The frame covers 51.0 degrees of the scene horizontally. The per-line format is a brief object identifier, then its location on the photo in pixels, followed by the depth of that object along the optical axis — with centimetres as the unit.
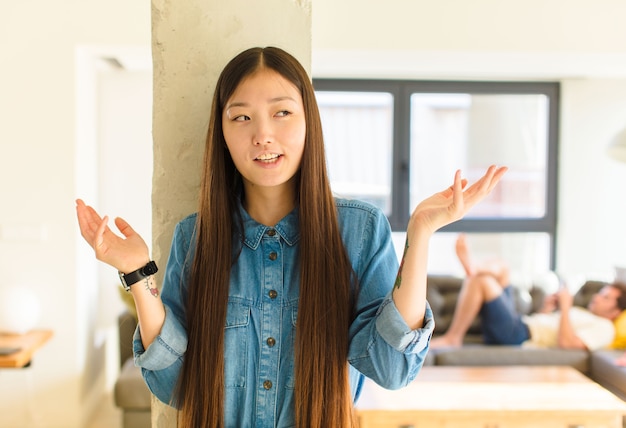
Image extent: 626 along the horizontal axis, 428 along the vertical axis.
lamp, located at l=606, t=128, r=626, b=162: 359
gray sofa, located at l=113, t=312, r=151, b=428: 347
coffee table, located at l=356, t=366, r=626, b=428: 281
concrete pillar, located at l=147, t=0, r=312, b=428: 133
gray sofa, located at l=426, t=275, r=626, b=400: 369
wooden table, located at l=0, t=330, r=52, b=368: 317
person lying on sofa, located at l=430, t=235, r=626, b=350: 395
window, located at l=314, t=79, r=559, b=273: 525
